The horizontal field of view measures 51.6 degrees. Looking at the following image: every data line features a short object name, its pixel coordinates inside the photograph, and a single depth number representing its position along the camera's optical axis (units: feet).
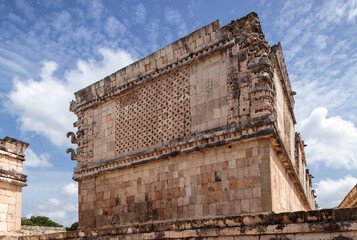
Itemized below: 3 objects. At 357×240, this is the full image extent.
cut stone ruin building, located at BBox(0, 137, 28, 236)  33.06
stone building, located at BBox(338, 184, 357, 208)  42.59
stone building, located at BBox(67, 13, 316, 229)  23.40
